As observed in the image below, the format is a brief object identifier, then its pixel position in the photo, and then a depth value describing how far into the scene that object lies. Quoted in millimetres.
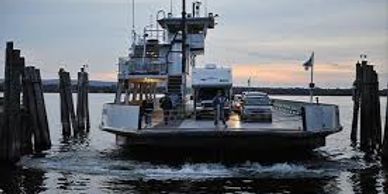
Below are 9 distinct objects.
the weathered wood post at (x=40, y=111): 32094
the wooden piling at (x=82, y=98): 46688
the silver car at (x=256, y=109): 31484
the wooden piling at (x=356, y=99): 37016
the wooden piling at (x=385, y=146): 27000
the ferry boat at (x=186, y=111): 24703
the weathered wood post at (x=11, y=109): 26000
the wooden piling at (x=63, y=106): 41688
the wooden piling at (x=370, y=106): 33000
